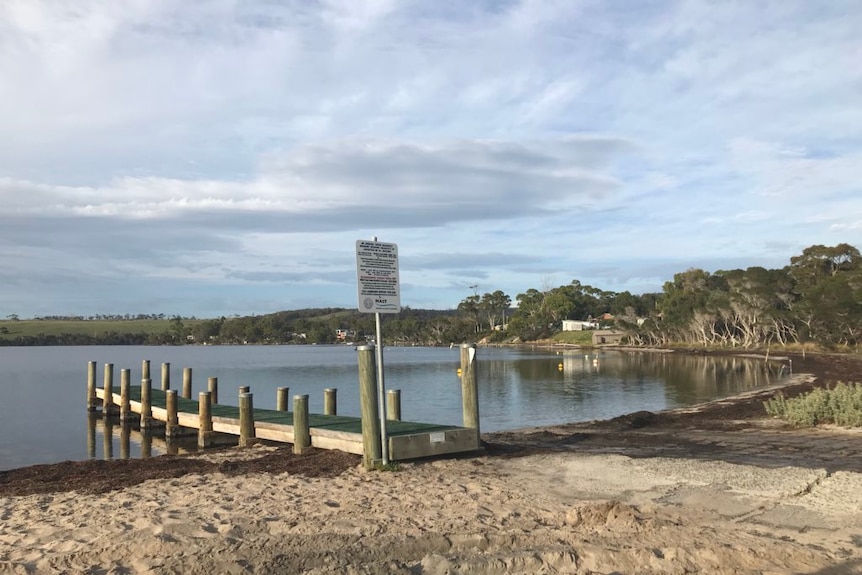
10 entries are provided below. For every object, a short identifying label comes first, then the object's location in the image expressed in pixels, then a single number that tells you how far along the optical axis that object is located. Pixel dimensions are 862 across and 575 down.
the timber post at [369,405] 9.89
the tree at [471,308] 166.75
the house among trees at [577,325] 131.75
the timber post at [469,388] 11.21
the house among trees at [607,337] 113.06
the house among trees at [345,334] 177.45
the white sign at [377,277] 9.55
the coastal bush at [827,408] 15.28
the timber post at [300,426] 12.41
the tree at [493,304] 165.12
